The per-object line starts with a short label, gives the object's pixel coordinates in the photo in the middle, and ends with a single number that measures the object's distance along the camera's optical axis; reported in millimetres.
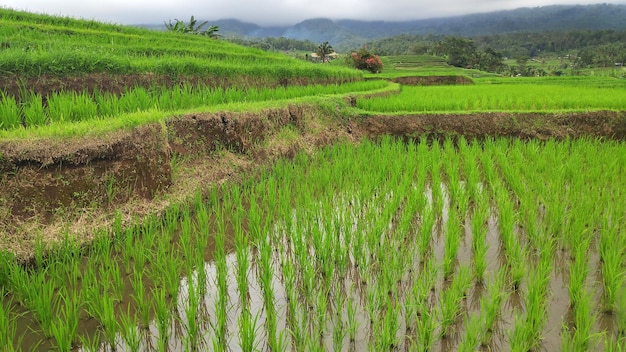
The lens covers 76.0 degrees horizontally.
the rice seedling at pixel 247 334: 1812
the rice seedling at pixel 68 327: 1809
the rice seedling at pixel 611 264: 2199
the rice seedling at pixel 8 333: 1812
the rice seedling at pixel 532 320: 1832
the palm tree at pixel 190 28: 20672
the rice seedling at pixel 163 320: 1965
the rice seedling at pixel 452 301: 2029
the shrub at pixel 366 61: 22655
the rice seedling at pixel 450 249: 2568
